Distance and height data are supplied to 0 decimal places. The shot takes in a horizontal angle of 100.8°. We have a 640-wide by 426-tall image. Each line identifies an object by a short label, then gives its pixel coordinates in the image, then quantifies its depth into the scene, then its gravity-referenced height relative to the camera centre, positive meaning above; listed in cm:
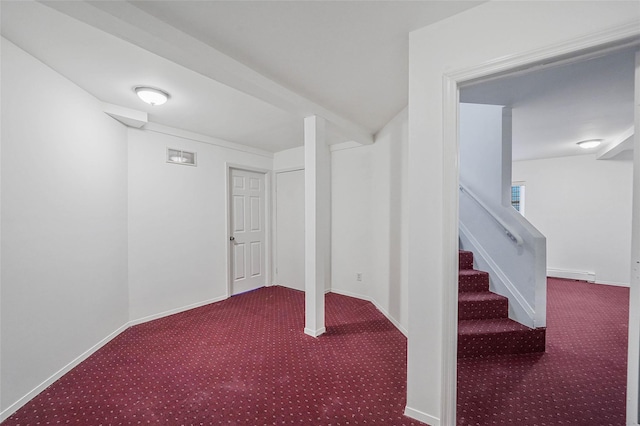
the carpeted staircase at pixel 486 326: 233 -110
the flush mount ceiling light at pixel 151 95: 224 +97
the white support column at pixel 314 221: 267 -14
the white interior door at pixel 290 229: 441 -37
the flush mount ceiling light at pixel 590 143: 403 +99
